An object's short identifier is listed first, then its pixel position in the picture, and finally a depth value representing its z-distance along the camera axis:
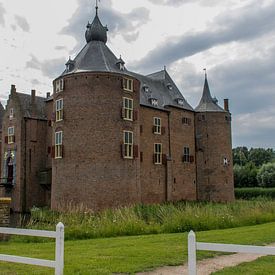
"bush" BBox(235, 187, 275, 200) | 45.41
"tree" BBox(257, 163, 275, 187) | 52.31
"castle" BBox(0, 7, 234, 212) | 25.33
